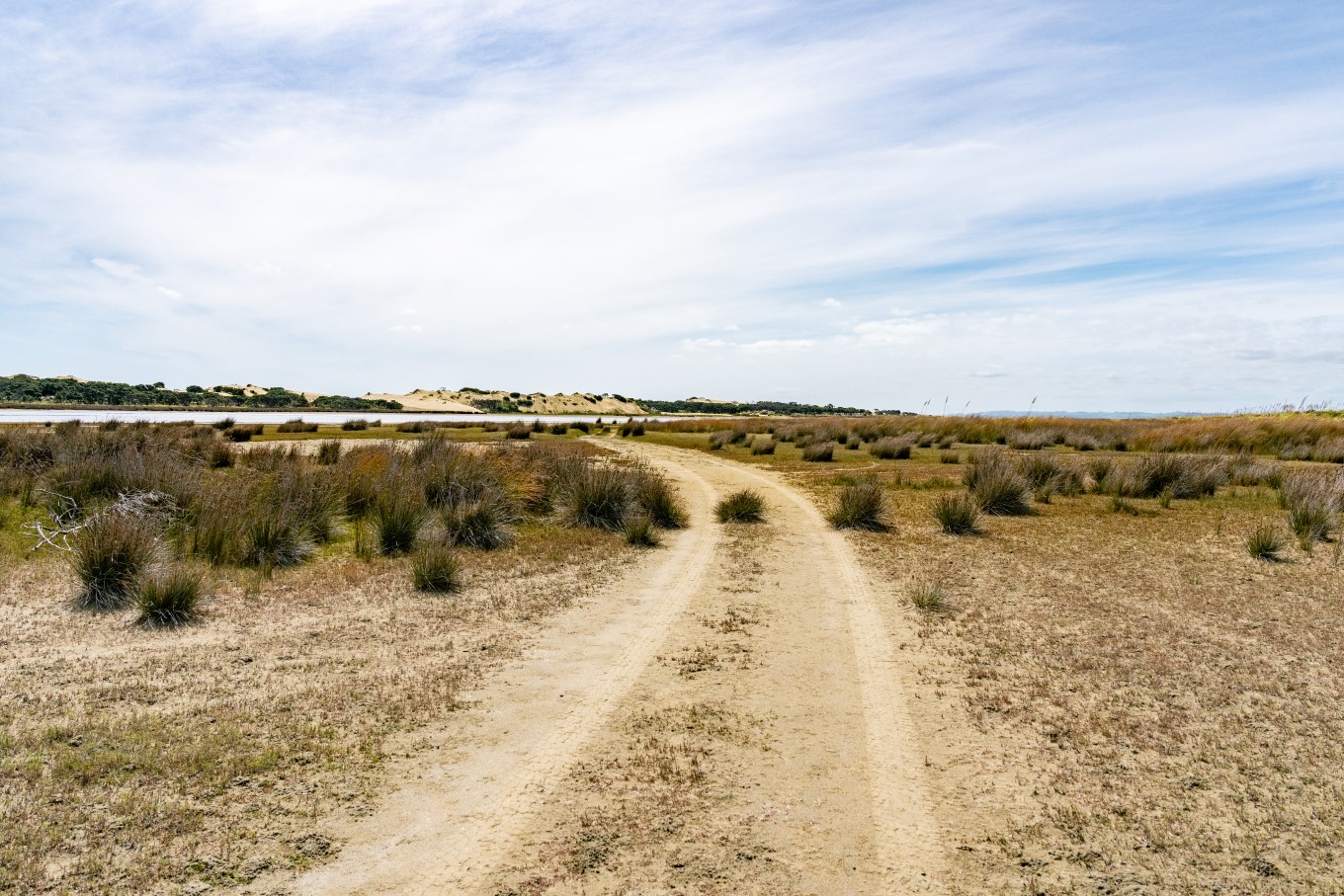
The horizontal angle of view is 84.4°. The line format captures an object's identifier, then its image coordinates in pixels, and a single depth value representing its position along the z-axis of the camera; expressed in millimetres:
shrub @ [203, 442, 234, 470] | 19000
